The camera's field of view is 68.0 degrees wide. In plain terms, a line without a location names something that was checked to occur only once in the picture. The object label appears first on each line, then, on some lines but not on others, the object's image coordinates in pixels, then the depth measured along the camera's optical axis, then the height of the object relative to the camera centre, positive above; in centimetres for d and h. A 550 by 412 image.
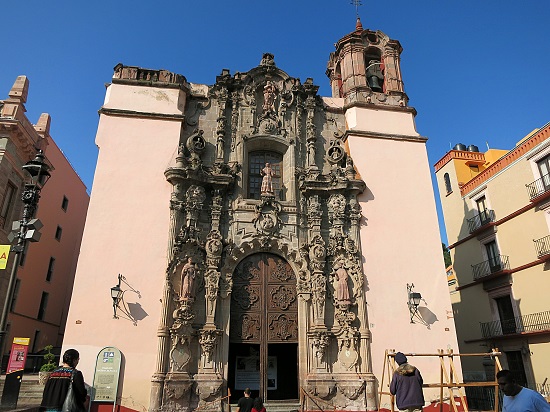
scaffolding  757 -22
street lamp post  794 +292
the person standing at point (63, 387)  478 -14
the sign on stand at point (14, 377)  852 -6
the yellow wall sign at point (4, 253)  893 +247
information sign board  1075 -3
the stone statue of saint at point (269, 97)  1522 +962
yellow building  1736 +526
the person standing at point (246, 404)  812 -57
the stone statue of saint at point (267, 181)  1388 +615
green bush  1066 +19
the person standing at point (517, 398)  422 -25
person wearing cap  616 -21
